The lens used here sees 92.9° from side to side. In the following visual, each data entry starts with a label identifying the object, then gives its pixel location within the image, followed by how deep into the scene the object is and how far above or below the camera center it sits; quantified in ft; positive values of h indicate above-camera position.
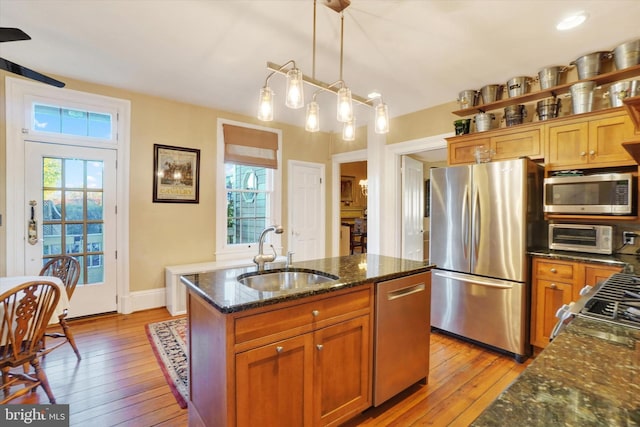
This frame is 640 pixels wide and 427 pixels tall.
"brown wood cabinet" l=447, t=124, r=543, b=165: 9.57 +2.38
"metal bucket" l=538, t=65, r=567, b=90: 9.41 +4.30
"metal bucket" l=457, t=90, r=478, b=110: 11.18 +4.25
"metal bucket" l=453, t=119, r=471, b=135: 11.24 +3.24
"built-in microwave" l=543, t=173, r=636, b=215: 7.88 +0.55
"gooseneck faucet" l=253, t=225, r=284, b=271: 6.41 -0.93
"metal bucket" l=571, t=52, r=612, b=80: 8.64 +4.33
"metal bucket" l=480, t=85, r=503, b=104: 10.75 +4.29
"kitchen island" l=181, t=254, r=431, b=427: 4.44 -2.26
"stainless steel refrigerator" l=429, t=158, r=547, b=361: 8.66 -1.02
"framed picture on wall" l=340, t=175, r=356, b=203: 27.45 +2.07
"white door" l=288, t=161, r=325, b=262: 16.76 +0.11
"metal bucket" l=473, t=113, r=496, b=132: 10.62 +3.25
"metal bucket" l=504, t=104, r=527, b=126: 10.14 +3.33
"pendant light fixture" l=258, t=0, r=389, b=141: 5.93 +2.33
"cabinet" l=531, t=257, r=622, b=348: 7.87 -1.98
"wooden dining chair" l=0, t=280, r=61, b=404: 5.74 -2.35
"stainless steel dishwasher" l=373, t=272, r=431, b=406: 6.23 -2.64
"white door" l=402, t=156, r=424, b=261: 14.88 +0.21
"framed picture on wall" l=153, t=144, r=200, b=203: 12.70 +1.64
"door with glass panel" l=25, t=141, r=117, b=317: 10.48 -0.04
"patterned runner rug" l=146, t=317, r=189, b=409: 7.26 -4.10
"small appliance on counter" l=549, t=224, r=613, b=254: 8.28 -0.68
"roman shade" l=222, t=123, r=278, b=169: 14.40 +3.27
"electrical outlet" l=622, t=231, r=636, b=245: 8.64 -0.68
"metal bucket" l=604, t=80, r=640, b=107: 7.35 +3.14
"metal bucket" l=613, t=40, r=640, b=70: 8.06 +4.29
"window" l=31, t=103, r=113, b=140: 10.53 +3.29
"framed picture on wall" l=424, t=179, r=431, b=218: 19.71 +0.72
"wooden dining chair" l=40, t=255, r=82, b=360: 8.90 -1.78
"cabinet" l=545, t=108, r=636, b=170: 8.06 +2.06
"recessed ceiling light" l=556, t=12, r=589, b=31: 7.01 +4.57
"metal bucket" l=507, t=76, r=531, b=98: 10.09 +4.29
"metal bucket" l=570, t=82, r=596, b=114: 8.62 +3.36
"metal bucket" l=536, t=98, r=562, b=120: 9.39 +3.29
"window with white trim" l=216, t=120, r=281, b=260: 14.37 +1.30
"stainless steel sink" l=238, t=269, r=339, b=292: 6.39 -1.44
